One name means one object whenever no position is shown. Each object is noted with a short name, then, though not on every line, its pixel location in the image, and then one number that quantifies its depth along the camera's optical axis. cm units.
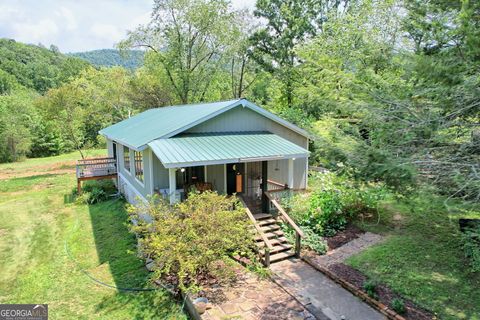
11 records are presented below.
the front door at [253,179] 1289
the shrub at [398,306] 676
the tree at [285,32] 2728
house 1044
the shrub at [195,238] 761
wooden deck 1798
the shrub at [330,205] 1120
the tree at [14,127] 3250
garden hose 849
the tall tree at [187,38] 2923
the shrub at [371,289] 738
